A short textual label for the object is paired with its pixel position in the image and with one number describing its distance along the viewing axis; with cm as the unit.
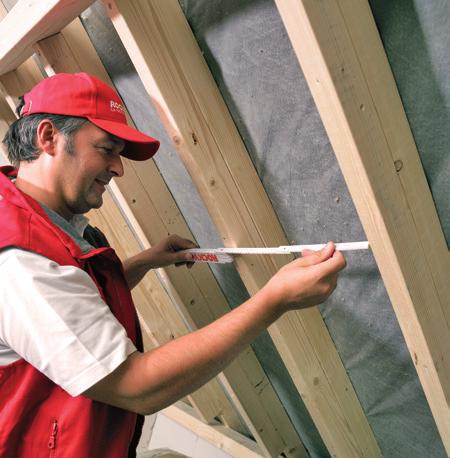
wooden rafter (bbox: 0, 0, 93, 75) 104
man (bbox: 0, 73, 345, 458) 81
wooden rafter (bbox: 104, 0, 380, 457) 99
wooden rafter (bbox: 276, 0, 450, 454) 70
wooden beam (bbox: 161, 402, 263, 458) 213
